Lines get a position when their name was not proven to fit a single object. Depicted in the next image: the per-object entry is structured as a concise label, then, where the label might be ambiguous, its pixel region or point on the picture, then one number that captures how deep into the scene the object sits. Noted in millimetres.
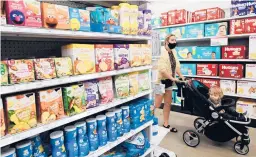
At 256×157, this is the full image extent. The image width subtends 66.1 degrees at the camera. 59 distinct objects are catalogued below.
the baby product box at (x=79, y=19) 1253
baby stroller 2623
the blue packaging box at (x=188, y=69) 4234
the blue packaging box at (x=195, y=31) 4027
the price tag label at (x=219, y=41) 3699
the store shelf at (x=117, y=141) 1487
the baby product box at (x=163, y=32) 4555
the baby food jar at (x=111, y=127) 1621
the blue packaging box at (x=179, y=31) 4312
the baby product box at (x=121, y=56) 1626
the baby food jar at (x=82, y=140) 1396
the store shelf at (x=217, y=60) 3500
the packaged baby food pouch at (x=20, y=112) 1032
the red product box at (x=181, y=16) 4227
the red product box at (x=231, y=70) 3561
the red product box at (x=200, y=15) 3953
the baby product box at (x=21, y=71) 1013
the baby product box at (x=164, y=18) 4543
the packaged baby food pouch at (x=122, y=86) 1693
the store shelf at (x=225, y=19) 3533
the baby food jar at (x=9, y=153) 1064
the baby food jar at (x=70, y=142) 1336
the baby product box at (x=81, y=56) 1306
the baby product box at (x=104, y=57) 1468
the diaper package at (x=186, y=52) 4184
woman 3174
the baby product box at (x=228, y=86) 3717
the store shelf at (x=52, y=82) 995
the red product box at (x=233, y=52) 3531
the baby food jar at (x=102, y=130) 1553
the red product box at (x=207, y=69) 3910
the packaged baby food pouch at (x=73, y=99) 1298
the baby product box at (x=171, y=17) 4380
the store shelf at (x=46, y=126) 1004
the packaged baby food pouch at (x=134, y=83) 1812
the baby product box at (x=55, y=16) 1115
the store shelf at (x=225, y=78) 3487
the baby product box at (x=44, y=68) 1123
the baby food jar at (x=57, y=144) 1255
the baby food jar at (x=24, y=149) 1129
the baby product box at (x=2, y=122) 988
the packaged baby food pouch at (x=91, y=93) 1450
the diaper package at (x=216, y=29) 3715
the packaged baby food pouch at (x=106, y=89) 1556
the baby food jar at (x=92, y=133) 1481
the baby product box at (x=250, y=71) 3428
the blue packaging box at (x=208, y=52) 3848
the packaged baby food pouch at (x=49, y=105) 1172
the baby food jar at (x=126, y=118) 1770
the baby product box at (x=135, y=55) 1749
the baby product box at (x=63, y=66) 1214
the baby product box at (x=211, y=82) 3913
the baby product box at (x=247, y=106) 3516
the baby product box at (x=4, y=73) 972
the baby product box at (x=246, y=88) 3482
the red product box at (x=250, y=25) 3358
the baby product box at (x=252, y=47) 3361
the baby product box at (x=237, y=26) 3514
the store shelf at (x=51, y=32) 968
